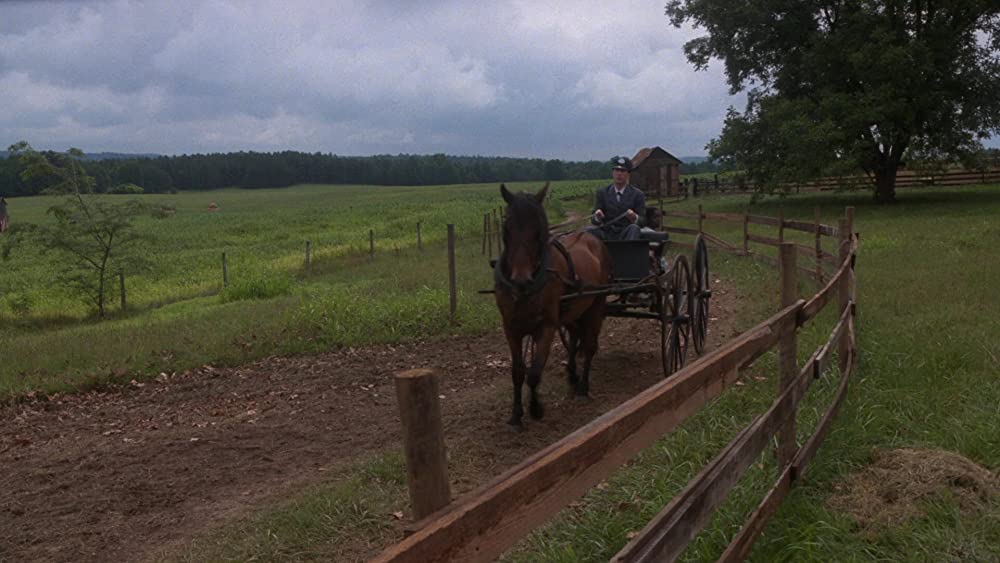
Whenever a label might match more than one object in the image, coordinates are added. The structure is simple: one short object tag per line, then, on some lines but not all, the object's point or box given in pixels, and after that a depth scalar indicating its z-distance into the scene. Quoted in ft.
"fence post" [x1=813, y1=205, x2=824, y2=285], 38.71
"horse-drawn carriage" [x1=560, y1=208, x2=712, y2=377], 25.07
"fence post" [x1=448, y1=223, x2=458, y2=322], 36.63
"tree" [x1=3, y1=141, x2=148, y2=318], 52.13
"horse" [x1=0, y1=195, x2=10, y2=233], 93.20
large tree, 85.61
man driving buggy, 26.96
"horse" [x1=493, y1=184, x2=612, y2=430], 19.99
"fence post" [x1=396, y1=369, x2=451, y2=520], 5.91
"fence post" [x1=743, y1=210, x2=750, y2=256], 56.15
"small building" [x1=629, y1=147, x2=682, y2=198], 173.99
